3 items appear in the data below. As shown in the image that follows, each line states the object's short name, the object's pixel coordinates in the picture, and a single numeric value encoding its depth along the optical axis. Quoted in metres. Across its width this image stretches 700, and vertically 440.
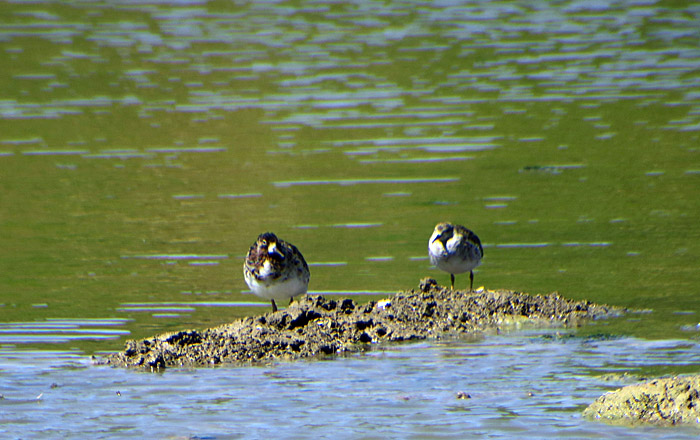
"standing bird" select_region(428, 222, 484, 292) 23.69
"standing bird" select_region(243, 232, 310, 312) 21.47
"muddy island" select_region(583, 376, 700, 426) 14.48
